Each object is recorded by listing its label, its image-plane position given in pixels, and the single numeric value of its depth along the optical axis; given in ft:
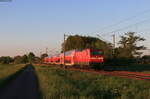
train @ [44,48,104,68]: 124.95
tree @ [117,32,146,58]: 275.39
